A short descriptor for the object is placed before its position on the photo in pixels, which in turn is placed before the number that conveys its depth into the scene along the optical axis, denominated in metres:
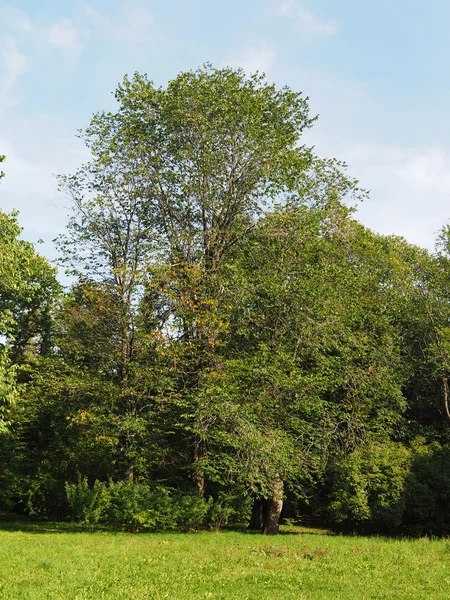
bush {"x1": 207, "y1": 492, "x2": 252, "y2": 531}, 21.97
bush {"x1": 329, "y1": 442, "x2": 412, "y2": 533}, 21.56
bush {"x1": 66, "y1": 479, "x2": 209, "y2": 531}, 20.11
